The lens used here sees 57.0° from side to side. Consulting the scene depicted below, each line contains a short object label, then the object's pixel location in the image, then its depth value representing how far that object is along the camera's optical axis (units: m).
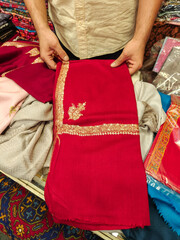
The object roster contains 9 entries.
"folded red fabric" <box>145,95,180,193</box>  0.52
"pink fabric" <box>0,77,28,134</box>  0.61
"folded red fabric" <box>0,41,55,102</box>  0.65
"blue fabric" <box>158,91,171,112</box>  0.70
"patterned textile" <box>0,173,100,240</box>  0.81
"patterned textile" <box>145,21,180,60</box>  0.85
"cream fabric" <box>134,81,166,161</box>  0.60
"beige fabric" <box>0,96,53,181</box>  0.53
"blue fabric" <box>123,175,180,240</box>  0.49
